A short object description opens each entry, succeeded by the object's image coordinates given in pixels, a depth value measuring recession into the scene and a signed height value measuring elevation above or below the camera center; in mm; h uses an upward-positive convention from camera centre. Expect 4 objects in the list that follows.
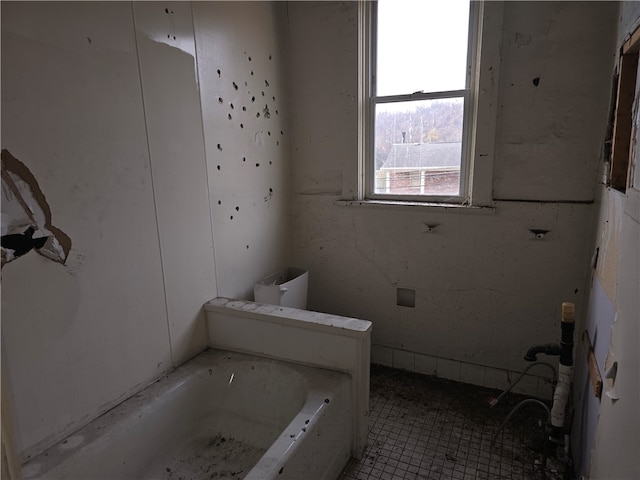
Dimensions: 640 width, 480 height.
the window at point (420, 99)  2109 +387
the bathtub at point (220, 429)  1300 -972
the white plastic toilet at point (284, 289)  2113 -664
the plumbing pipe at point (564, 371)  1587 -849
